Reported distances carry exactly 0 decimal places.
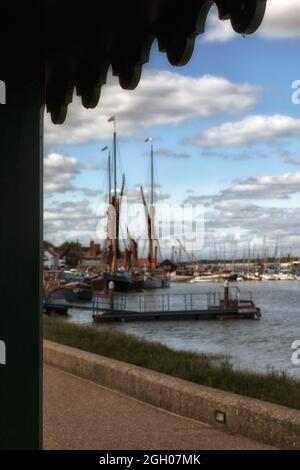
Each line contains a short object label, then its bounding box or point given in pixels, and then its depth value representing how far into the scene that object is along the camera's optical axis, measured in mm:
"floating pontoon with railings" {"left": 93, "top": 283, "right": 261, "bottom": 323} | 41125
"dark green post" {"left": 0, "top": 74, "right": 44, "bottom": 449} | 2965
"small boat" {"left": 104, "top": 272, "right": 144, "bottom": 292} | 80250
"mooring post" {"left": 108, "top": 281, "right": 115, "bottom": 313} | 43050
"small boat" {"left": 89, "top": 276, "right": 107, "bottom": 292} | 82375
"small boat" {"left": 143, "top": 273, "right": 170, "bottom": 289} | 99694
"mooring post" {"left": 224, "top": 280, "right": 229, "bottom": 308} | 44125
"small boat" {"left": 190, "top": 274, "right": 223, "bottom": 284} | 140250
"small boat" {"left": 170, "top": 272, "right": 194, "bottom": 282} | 149375
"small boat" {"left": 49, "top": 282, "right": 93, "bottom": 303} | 64125
